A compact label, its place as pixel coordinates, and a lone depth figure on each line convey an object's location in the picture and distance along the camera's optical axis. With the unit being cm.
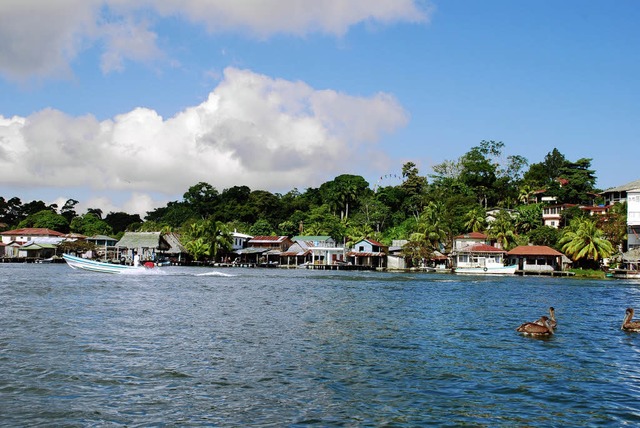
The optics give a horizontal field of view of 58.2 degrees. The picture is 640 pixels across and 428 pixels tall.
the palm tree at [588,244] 7781
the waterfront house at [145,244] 10564
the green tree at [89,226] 13150
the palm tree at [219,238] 10494
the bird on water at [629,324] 2348
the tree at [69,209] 14525
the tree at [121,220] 15600
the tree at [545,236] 8638
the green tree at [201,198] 13925
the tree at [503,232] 8912
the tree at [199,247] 10494
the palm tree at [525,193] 10896
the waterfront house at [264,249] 10838
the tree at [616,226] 8231
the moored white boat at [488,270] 8163
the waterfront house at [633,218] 7975
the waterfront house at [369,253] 9912
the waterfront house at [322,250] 10444
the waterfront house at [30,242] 11456
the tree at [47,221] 13212
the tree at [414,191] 11312
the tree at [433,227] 9050
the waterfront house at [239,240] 11050
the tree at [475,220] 9438
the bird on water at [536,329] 2208
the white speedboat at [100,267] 6366
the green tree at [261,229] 11876
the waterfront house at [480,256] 8462
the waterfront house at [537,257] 8160
